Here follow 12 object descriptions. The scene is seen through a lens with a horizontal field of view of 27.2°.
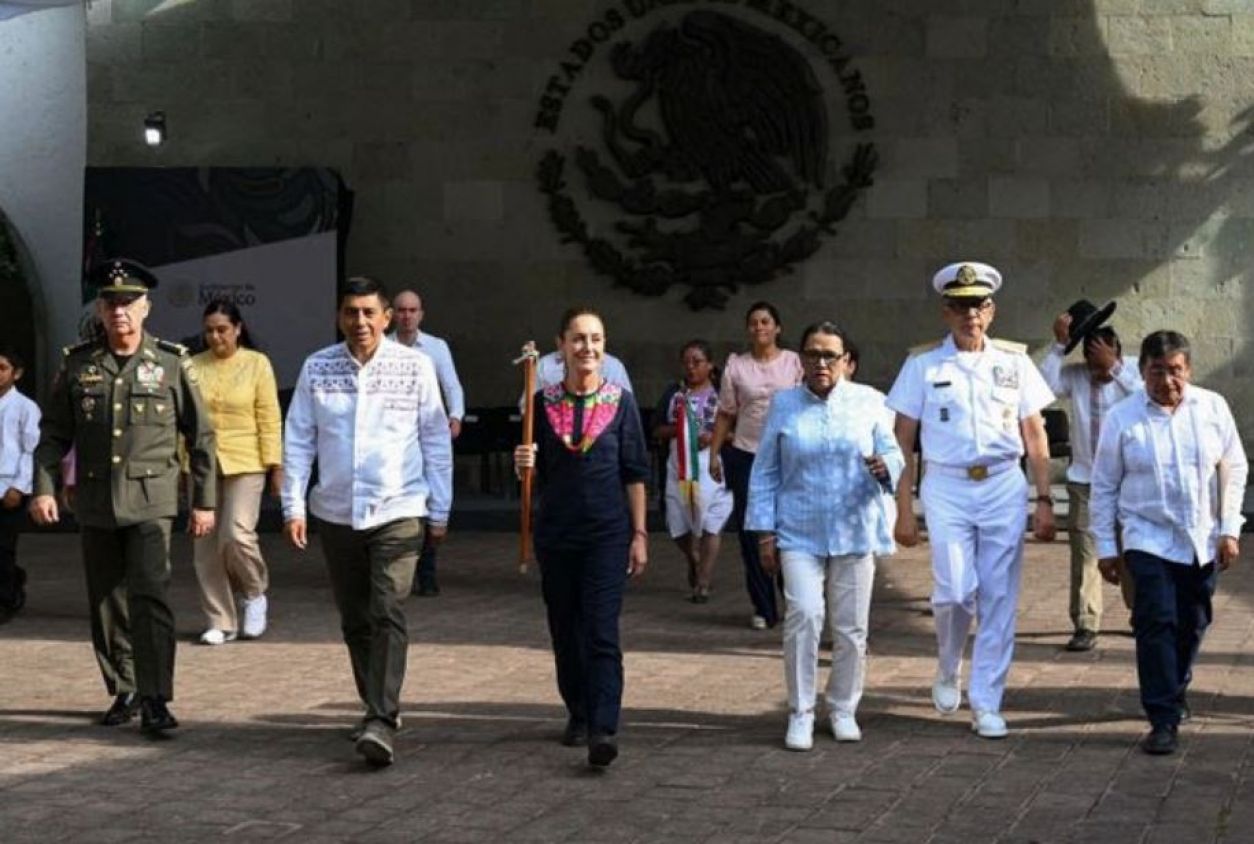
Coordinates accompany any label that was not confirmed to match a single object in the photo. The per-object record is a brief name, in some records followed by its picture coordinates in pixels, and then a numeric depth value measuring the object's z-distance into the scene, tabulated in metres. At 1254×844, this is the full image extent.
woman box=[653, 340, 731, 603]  14.91
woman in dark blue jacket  9.88
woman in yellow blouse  13.18
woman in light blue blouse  10.12
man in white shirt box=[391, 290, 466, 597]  15.30
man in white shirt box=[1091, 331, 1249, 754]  10.00
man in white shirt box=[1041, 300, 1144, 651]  13.00
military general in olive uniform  10.51
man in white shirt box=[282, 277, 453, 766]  9.90
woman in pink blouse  13.88
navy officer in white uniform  10.40
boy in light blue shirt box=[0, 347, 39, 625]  14.10
